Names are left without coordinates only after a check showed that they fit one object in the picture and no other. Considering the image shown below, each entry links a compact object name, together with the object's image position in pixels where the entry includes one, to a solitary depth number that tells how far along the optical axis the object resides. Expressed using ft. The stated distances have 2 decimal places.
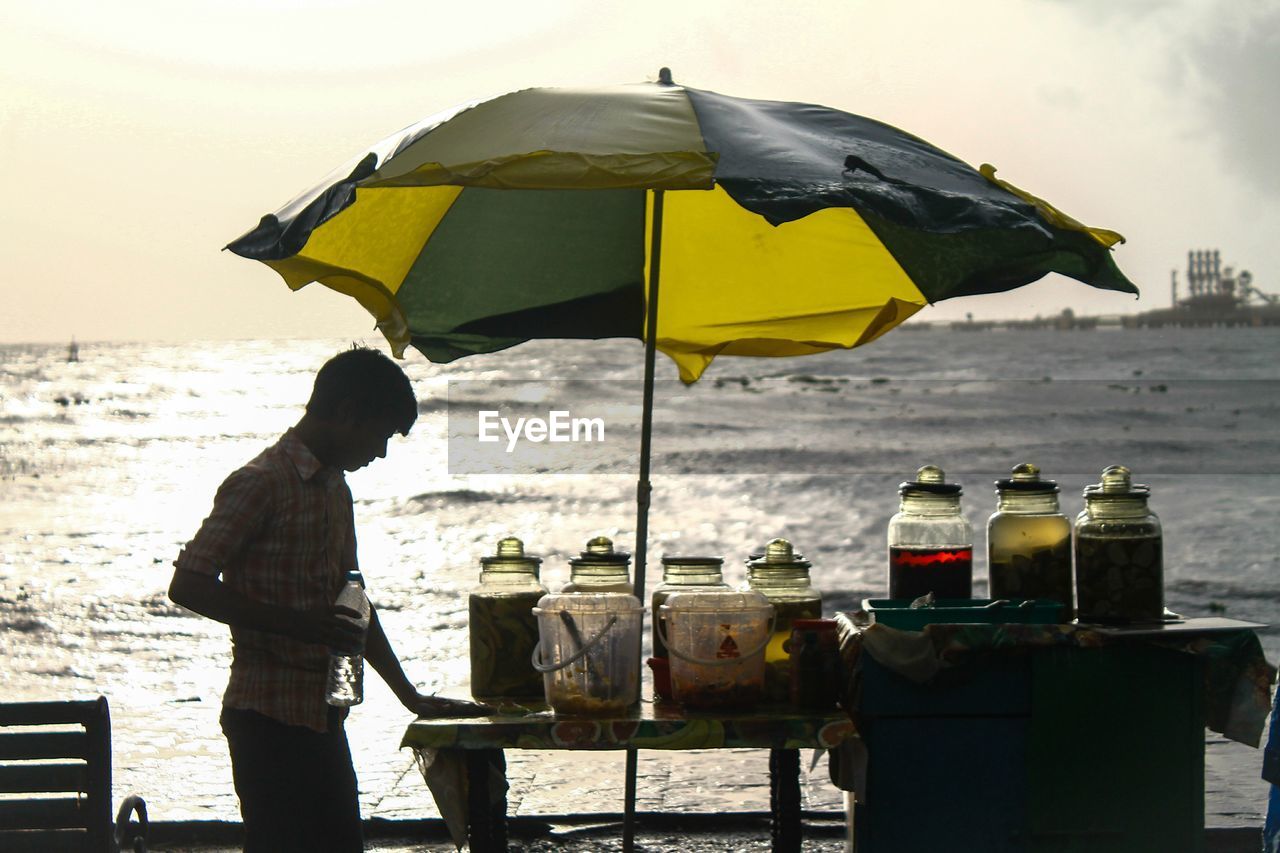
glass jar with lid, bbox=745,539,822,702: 26.11
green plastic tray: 25.40
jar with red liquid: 27.63
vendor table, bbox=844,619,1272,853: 24.76
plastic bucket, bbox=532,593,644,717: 23.91
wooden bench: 25.00
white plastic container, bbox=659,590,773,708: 24.18
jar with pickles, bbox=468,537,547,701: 25.94
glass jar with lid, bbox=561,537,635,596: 24.53
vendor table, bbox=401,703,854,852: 23.41
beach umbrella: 22.81
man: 23.75
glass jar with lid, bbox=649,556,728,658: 24.63
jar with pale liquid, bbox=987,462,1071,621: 26.84
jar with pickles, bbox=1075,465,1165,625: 25.93
